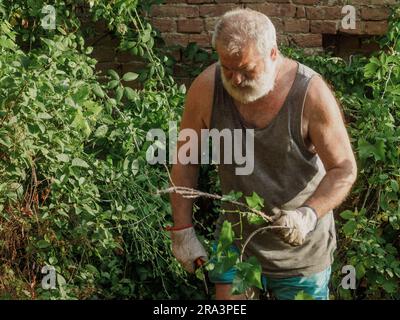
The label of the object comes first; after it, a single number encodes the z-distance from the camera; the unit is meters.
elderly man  3.82
